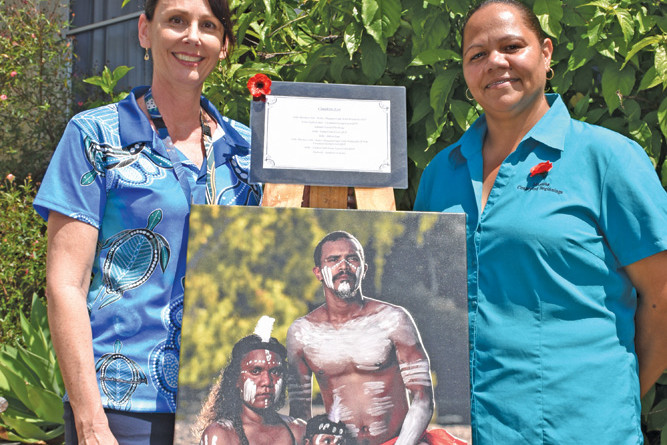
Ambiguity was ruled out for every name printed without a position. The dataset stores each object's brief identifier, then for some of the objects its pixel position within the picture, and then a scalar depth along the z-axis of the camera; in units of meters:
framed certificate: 1.85
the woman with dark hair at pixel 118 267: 1.72
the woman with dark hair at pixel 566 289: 1.79
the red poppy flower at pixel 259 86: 1.86
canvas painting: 1.70
